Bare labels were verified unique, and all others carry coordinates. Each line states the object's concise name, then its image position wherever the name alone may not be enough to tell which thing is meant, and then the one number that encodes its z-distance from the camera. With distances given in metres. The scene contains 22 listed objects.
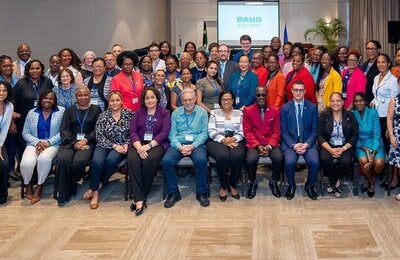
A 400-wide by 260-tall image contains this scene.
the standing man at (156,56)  7.01
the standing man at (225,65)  6.43
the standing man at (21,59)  6.14
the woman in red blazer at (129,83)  5.72
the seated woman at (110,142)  5.24
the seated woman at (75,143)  5.27
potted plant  15.13
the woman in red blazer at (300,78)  5.97
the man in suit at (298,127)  5.35
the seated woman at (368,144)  5.29
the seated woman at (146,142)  5.13
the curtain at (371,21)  11.31
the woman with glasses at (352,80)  5.85
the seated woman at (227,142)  5.29
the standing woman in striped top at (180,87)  6.01
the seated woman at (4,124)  5.28
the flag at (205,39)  15.28
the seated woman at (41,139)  5.32
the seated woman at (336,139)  5.25
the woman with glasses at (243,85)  6.00
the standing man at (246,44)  7.04
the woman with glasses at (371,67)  5.95
